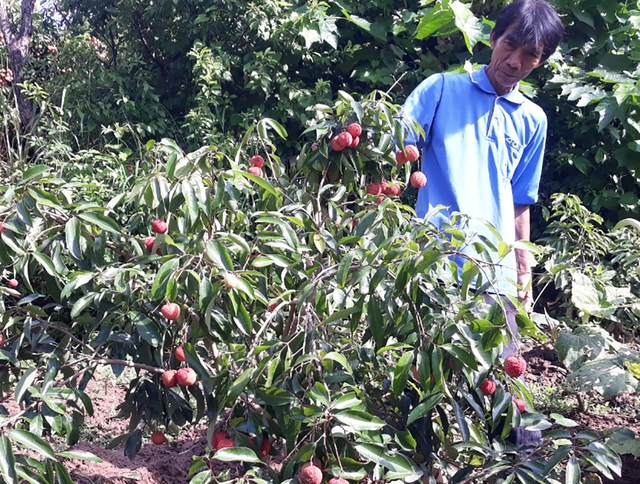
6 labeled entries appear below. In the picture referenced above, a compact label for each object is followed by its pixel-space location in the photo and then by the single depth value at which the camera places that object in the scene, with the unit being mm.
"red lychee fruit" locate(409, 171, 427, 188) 2359
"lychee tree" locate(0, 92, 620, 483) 1606
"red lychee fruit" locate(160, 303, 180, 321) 1670
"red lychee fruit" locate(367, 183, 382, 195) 2293
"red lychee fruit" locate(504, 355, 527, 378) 1721
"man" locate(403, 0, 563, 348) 2406
